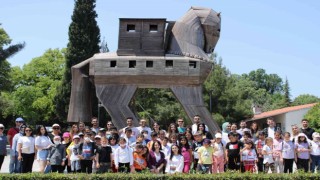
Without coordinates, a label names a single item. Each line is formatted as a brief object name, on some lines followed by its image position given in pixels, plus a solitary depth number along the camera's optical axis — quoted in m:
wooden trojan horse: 16.55
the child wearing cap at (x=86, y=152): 11.80
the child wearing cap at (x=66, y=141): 12.40
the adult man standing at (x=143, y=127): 13.85
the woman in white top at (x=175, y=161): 11.67
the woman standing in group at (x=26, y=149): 12.42
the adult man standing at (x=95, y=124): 14.17
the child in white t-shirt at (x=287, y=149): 12.67
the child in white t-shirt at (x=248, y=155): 12.18
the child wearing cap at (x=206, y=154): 11.98
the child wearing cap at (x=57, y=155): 12.14
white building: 52.50
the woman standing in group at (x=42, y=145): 12.48
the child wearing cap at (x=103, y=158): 11.70
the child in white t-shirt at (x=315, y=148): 12.96
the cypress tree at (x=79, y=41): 38.72
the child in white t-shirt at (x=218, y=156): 12.22
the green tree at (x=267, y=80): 99.69
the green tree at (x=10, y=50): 26.50
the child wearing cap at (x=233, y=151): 12.30
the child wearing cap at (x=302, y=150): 12.69
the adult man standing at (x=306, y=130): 13.52
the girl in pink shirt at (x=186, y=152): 11.87
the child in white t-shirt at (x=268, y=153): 12.73
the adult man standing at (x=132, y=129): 13.65
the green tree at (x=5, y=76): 32.34
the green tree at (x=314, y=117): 41.19
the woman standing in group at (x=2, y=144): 13.20
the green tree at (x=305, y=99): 87.89
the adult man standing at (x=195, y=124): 13.78
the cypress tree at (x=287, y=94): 73.94
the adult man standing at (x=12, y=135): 13.38
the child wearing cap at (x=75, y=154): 11.95
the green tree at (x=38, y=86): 48.42
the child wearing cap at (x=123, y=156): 11.59
